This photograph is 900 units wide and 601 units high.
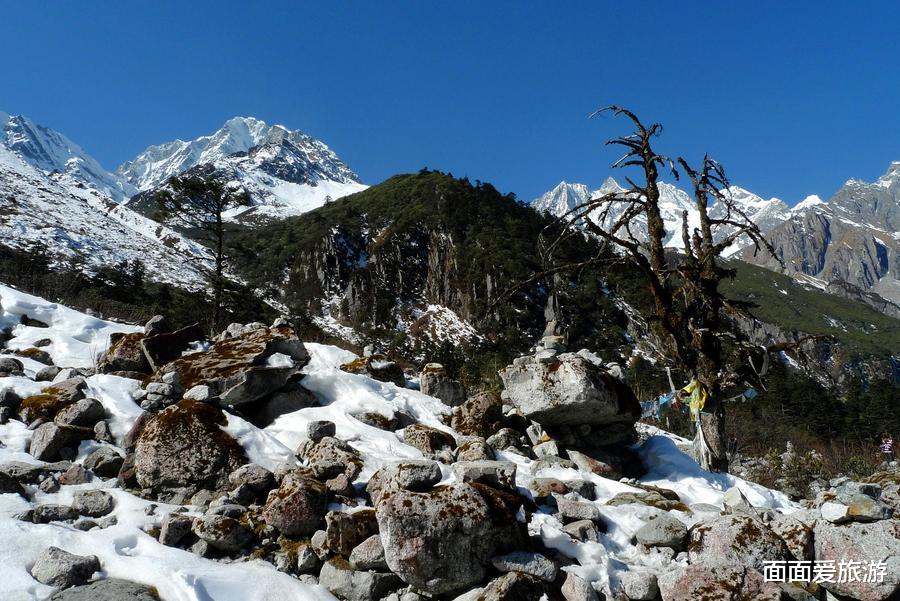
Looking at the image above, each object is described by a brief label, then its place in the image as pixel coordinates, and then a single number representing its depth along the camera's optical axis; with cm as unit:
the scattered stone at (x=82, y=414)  749
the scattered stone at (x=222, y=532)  545
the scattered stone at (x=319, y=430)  776
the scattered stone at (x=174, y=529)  547
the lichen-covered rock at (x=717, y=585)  470
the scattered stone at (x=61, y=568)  455
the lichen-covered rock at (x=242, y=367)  858
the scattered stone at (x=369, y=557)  521
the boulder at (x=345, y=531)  544
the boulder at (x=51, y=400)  766
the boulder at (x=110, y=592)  442
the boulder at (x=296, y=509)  570
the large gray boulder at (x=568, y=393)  827
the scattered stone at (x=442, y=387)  1067
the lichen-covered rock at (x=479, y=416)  910
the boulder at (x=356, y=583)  503
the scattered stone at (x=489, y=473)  607
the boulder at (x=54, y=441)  683
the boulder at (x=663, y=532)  571
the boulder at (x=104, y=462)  672
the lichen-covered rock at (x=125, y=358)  1008
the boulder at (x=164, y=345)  1016
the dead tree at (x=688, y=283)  932
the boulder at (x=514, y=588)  470
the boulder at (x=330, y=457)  666
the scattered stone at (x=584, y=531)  584
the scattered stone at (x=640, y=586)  497
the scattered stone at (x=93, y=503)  580
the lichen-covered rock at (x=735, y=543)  518
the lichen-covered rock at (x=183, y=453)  659
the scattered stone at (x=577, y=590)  485
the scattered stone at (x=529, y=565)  500
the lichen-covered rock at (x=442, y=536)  496
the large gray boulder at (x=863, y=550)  486
